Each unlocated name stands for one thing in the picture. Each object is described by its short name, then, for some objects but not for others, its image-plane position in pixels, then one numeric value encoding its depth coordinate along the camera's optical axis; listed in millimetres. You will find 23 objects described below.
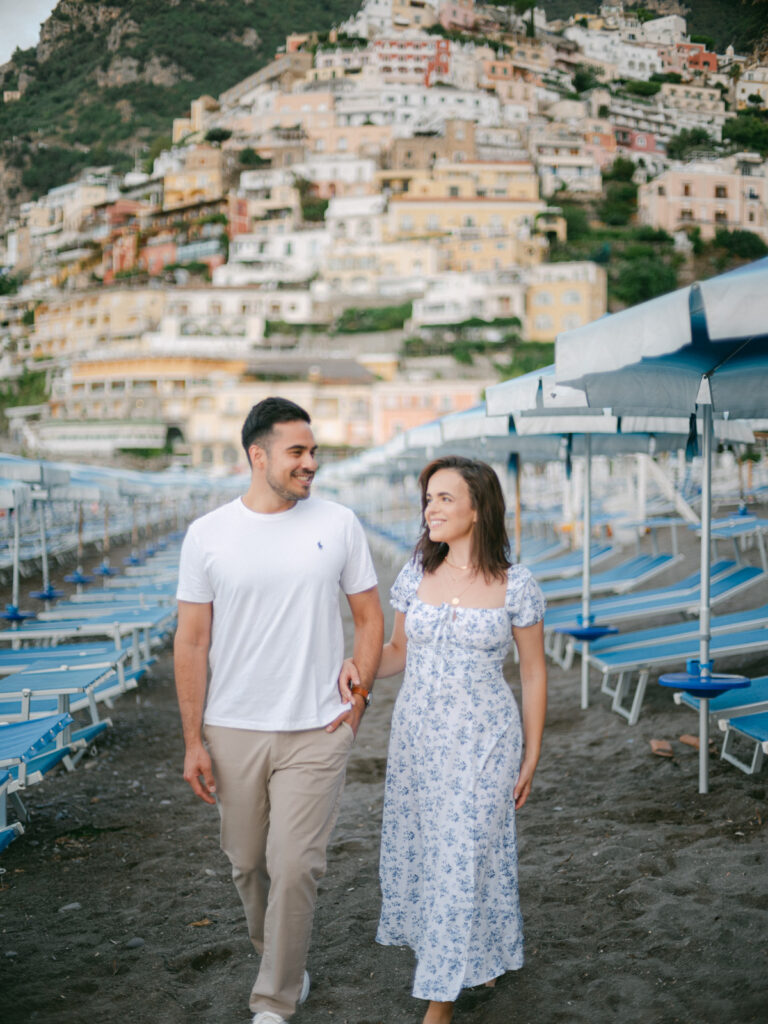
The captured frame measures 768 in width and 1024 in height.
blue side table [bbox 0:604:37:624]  7638
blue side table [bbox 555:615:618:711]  5402
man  2285
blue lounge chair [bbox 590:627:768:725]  4816
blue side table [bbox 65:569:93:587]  10718
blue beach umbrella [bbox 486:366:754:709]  4297
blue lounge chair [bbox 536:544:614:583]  9547
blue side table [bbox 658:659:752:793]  3586
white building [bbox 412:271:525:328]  62312
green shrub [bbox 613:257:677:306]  68250
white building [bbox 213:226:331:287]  69250
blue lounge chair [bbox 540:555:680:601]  8039
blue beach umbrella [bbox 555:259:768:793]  2221
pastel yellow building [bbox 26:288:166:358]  67500
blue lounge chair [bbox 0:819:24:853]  2932
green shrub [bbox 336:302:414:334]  62906
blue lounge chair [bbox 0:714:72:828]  3033
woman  2203
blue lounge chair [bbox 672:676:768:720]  3865
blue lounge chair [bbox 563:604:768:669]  5469
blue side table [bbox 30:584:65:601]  9375
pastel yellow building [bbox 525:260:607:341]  63781
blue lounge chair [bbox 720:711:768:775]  3563
